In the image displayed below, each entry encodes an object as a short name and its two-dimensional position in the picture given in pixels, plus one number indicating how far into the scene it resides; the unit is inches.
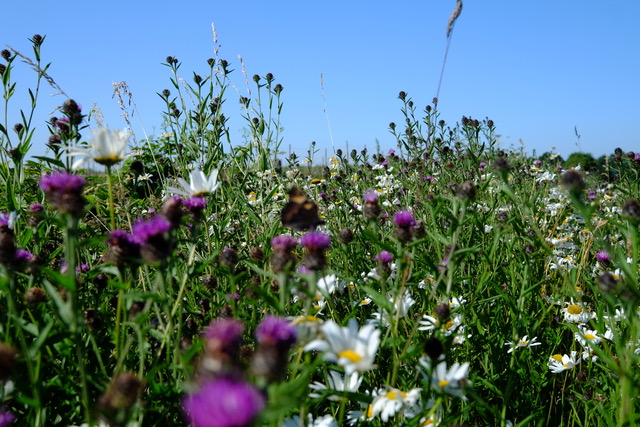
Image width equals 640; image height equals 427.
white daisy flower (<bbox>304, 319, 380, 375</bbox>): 15.6
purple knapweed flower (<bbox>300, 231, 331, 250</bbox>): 19.7
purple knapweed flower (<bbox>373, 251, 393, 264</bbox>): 24.6
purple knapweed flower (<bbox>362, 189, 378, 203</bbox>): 23.1
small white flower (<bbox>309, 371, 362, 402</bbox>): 19.8
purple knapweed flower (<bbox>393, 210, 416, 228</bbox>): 21.5
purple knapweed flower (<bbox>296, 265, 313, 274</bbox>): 20.5
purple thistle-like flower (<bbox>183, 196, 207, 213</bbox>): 22.8
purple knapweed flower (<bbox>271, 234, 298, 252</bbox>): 19.6
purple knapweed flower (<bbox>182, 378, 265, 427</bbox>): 10.1
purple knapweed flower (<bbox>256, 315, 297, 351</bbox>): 13.6
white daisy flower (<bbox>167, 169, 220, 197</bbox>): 24.1
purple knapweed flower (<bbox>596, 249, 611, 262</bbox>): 28.7
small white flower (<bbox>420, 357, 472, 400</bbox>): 18.0
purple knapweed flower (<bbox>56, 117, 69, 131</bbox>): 30.6
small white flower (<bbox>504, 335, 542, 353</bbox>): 26.4
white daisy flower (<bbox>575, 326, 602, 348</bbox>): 27.8
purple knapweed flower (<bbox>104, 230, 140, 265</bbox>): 18.8
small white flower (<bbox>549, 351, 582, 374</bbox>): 27.1
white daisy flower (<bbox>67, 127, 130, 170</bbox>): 21.2
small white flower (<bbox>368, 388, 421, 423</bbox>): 18.5
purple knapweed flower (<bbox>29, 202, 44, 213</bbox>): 25.4
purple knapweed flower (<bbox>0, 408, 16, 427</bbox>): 14.8
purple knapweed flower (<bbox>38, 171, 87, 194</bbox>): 18.8
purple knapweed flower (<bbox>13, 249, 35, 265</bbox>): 19.7
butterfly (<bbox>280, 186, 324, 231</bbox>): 19.6
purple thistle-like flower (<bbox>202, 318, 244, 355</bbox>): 13.0
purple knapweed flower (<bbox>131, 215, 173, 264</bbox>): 18.3
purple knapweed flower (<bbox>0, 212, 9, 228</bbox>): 22.7
